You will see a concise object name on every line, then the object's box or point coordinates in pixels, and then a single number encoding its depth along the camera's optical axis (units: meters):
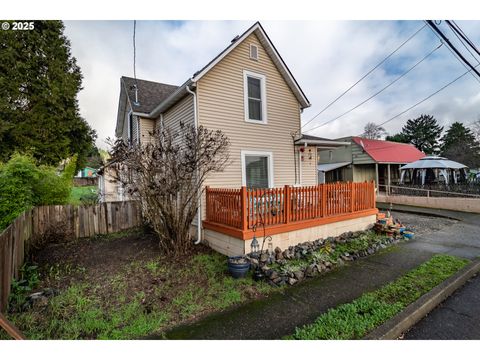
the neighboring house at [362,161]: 18.08
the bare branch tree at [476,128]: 31.77
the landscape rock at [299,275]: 4.30
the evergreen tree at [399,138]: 42.22
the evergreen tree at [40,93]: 14.90
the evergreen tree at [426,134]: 42.28
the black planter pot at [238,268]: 4.28
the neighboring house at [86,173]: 44.94
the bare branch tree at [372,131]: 42.50
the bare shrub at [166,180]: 5.23
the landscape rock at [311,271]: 4.48
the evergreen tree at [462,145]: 27.66
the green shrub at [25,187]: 5.48
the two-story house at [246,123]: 5.58
